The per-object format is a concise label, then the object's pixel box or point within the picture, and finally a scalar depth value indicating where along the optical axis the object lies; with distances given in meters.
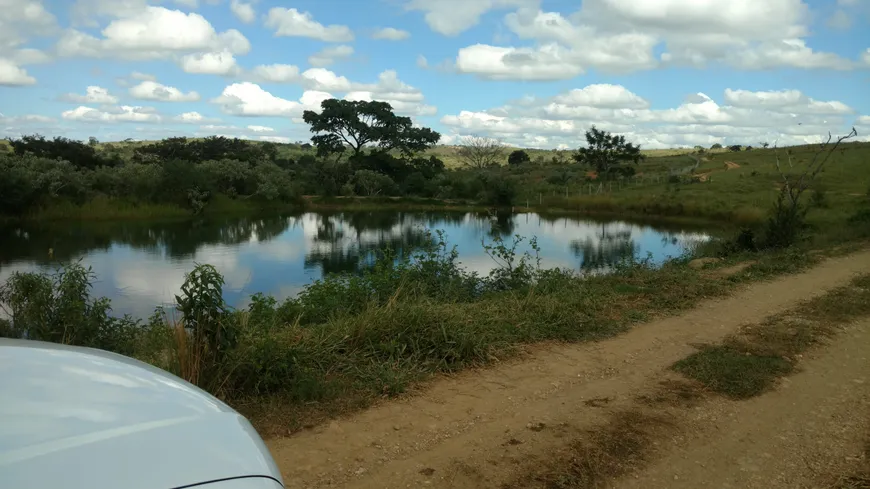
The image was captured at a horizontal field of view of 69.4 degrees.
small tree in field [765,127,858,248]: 12.73
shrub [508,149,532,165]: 66.06
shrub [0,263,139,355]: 5.45
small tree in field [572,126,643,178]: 43.78
